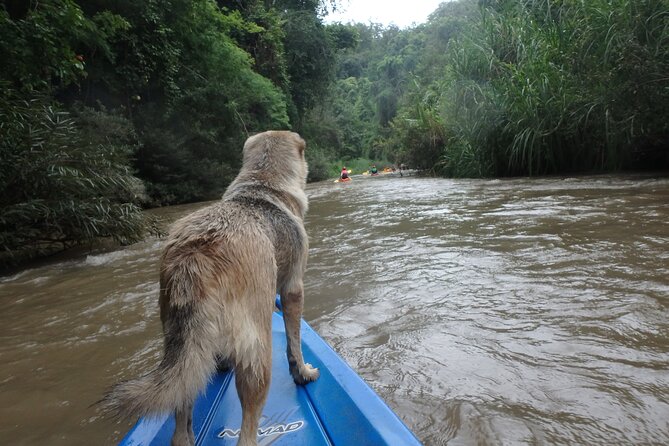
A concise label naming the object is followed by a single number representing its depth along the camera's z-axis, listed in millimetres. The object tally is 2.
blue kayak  1873
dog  1541
